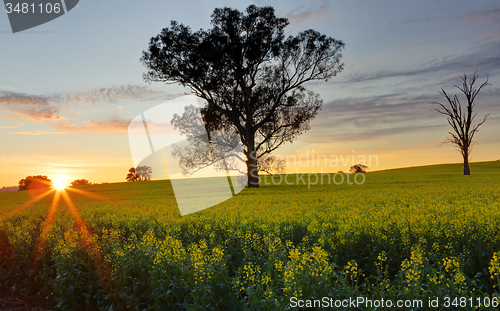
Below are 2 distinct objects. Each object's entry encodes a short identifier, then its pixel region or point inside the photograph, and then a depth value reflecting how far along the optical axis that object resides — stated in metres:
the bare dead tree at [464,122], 43.91
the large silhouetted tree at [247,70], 32.69
